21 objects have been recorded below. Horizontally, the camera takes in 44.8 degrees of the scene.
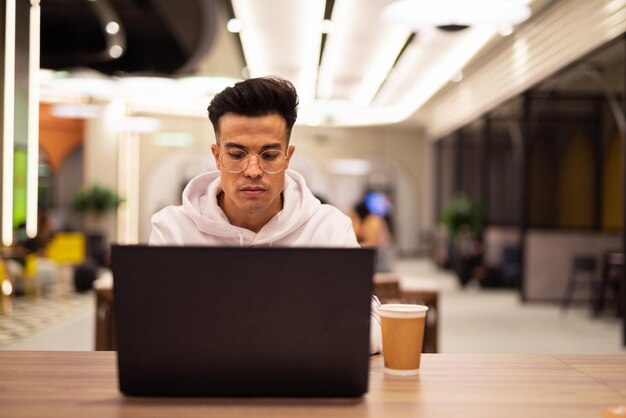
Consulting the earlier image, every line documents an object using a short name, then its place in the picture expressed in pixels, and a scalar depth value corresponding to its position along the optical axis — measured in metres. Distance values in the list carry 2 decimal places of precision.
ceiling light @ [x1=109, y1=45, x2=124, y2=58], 15.05
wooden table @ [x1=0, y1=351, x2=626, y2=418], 1.35
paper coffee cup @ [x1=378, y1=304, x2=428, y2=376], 1.68
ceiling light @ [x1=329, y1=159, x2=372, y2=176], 24.94
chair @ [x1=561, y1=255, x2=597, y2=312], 9.83
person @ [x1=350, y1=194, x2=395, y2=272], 8.91
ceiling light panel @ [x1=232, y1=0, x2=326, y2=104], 10.80
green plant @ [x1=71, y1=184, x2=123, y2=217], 17.08
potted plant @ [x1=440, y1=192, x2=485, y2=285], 13.74
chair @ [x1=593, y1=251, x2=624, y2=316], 9.59
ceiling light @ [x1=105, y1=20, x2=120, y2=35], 12.86
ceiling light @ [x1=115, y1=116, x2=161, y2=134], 18.48
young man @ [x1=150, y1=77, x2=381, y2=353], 2.06
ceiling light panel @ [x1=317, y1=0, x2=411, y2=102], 10.89
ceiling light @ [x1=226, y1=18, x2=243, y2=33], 11.55
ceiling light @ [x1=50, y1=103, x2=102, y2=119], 16.92
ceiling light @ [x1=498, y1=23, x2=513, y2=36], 11.43
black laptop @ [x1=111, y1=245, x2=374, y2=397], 1.38
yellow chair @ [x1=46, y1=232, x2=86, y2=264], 16.05
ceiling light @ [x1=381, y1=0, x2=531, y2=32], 7.23
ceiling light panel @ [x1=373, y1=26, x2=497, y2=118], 12.27
